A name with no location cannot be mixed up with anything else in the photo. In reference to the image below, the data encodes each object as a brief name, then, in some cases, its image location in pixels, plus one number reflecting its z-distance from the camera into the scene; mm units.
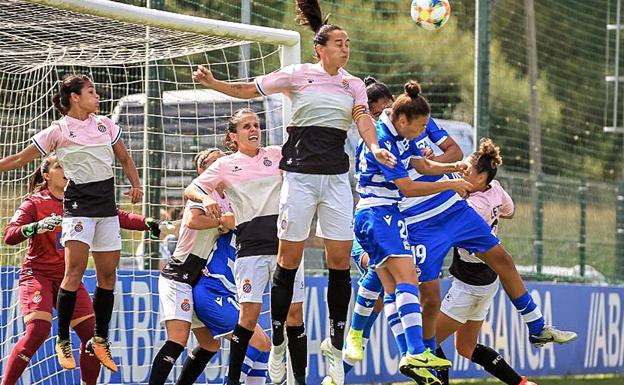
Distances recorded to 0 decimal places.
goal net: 22922
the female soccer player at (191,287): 19844
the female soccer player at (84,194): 19922
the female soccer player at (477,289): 22125
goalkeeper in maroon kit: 20734
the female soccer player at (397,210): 18547
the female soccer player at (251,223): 19203
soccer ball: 23344
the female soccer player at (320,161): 18500
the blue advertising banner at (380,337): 23516
